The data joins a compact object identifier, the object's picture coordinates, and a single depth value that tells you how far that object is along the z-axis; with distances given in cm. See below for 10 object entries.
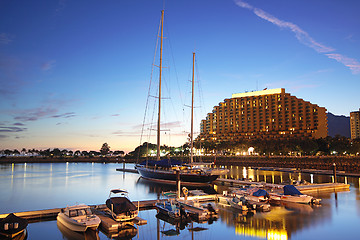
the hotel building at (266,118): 15150
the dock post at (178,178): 2601
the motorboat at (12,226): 1642
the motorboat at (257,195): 2523
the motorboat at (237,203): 2316
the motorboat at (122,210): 1842
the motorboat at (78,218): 1692
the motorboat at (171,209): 2075
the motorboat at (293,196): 2569
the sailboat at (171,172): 4062
